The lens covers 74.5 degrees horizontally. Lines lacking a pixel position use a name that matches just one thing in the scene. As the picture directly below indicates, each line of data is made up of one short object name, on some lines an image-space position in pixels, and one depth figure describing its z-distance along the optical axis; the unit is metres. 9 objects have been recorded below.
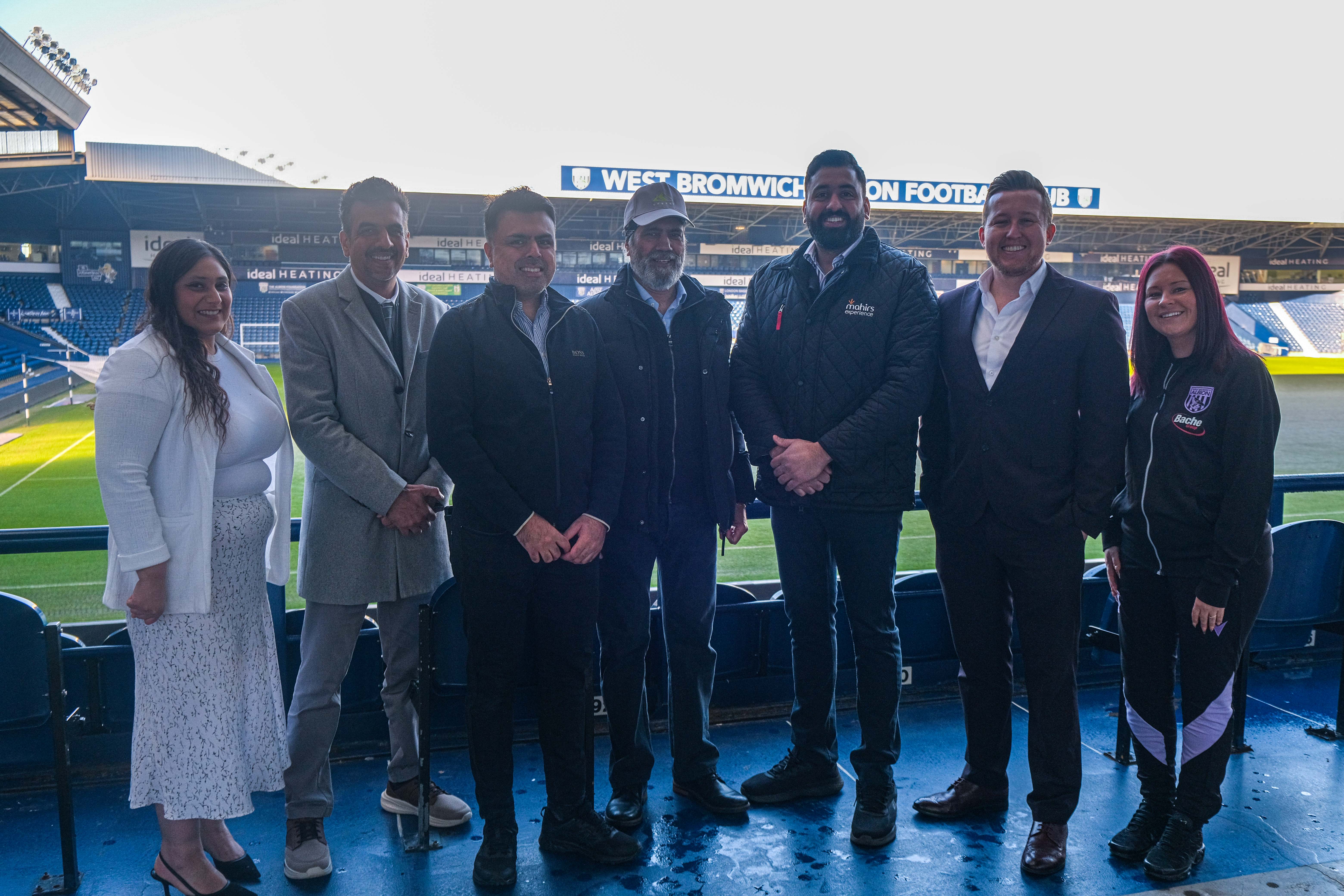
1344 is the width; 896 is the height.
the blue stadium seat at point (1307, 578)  3.36
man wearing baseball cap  2.57
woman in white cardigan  2.07
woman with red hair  2.29
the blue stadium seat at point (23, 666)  2.54
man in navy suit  2.41
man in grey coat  2.43
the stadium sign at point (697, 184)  30.19
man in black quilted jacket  2.60
